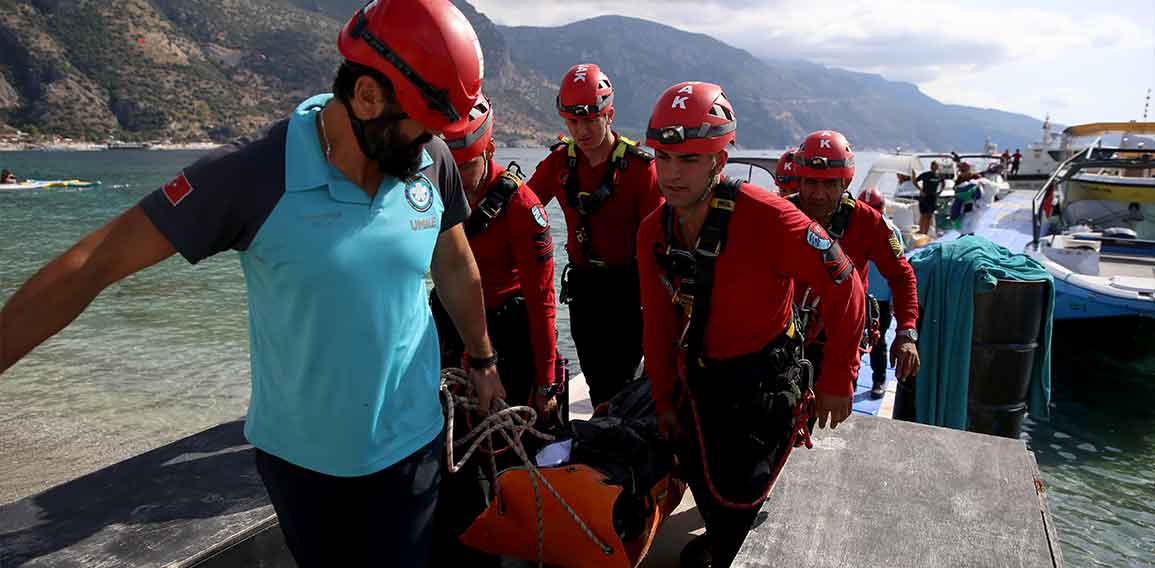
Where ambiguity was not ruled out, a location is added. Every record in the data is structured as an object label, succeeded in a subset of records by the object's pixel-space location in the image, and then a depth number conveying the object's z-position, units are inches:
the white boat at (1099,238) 379.9
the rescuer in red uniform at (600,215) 159.0
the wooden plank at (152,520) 89.0
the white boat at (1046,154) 1223.7
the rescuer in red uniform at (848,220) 157.3
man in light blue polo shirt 57.9
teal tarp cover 220.4
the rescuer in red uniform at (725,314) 100.8
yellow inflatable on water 1392.7
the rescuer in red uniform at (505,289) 121.2
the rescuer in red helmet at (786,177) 209.1
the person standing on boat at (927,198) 629.9
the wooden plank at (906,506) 90.1
